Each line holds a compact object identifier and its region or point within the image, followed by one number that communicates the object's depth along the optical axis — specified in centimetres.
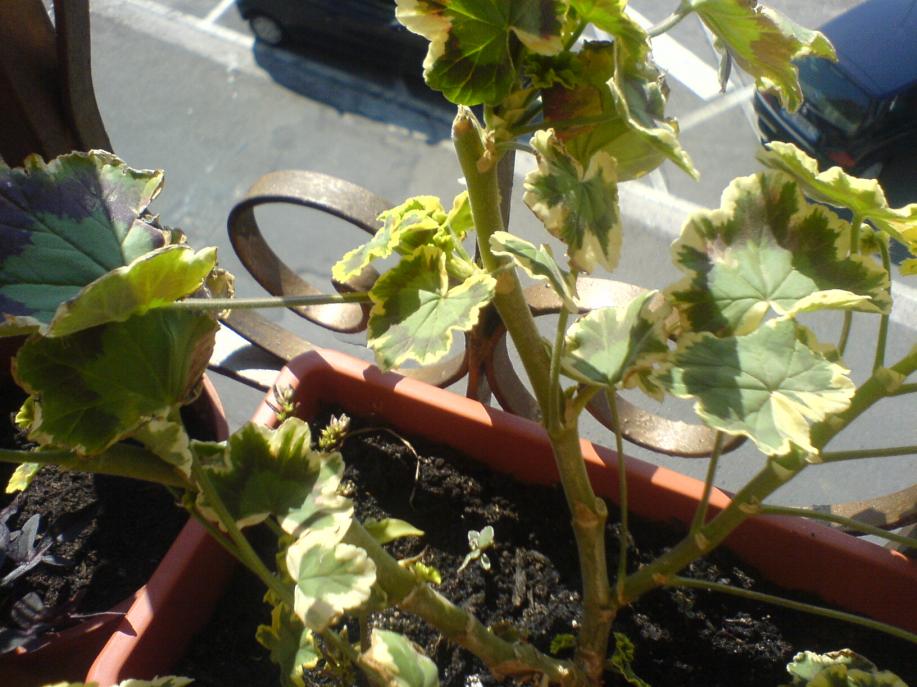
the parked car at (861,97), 193
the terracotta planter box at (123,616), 69
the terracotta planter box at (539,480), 70
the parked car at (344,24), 223
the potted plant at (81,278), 42
